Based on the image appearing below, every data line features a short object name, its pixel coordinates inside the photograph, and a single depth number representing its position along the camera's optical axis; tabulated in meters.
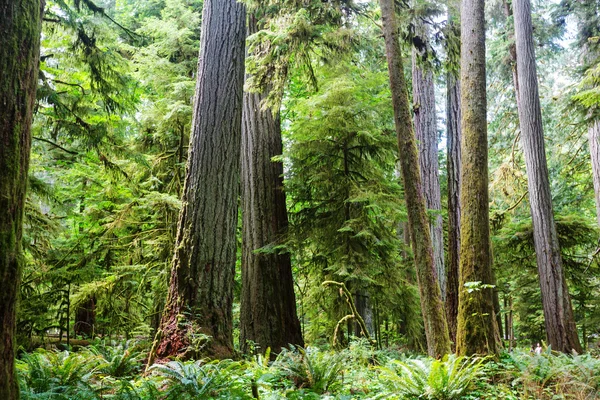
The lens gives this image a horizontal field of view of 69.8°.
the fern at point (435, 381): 3.91
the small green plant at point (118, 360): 4.57
